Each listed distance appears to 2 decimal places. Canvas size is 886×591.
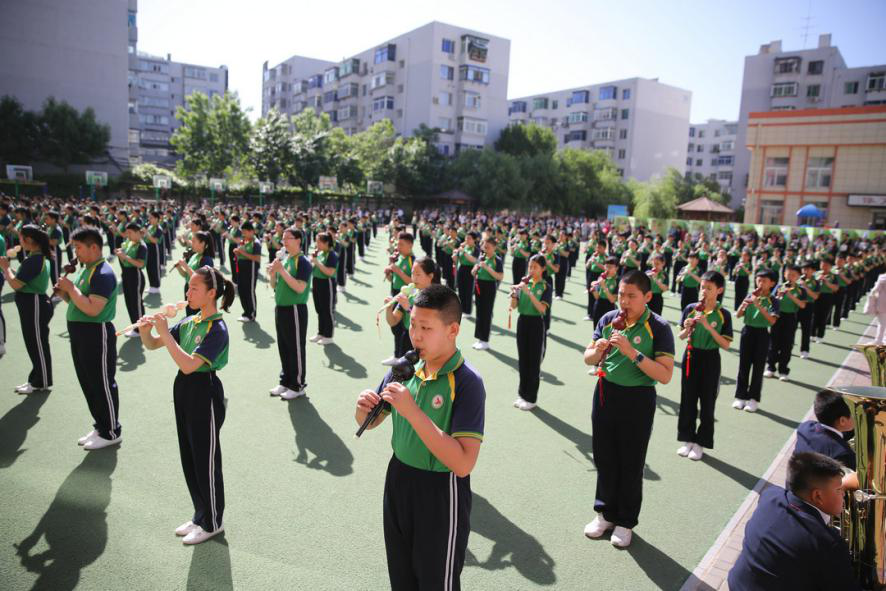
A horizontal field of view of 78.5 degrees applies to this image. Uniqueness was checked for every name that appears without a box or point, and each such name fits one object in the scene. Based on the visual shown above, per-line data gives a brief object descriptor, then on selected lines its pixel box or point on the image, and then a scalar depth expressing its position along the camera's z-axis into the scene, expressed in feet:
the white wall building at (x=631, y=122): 210.18
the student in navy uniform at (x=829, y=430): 11.92
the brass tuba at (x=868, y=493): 9.20
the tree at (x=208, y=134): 139.85
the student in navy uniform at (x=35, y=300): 19.52
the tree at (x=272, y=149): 136.26
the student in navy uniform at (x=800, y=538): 8.24
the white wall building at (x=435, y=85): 172.24
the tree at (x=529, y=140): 170.19
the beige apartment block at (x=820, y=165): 119.96
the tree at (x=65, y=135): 129.18
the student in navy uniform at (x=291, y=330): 21.88
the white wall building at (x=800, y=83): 167.12
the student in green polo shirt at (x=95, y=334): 16.03
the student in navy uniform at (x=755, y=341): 23.03
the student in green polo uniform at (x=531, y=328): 21.86
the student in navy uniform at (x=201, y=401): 11.98
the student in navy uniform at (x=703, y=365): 18.24
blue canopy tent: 113.91
